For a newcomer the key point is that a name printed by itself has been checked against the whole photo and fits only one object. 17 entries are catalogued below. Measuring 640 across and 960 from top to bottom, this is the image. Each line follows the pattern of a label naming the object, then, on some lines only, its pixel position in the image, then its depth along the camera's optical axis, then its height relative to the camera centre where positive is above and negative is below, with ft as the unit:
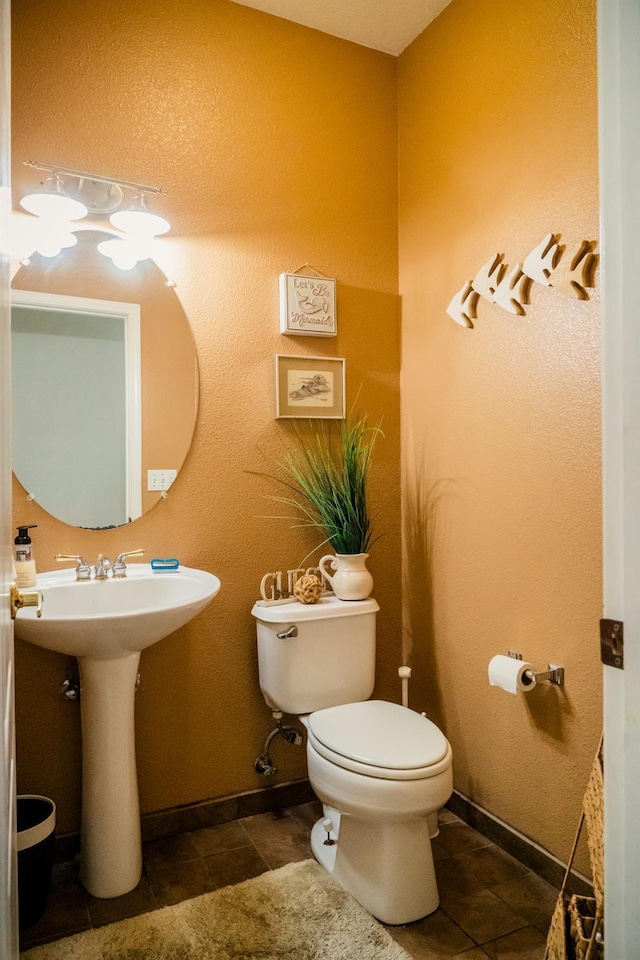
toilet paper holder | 6.07 -1.82
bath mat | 5.30 -3.83
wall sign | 7.73 +2.17
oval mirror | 6.55 +1.07
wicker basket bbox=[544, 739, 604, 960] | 3.94 -2.82
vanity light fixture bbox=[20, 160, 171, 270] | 6.38 +2.78
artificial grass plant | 7.52 +0.02
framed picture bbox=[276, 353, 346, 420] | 7.79 +1.19
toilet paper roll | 6.09 -1.83
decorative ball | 7.29 -1.19
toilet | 5.54 -2.43
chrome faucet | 6.48 -0.84
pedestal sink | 6.02 -2.44
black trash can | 5.54 -3.32
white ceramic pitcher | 7.43 -1.09
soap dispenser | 5.98 -0.74
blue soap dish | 6.82 -0.85
